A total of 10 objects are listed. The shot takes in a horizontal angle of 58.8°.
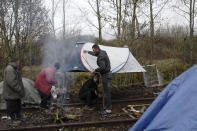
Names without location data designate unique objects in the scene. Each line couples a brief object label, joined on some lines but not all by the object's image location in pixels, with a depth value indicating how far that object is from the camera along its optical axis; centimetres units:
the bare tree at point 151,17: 1189
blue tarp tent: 255
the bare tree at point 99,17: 1214
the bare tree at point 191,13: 1361
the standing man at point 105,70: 561
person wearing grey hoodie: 484
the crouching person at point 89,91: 609
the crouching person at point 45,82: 588
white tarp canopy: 635
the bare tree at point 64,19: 1201
